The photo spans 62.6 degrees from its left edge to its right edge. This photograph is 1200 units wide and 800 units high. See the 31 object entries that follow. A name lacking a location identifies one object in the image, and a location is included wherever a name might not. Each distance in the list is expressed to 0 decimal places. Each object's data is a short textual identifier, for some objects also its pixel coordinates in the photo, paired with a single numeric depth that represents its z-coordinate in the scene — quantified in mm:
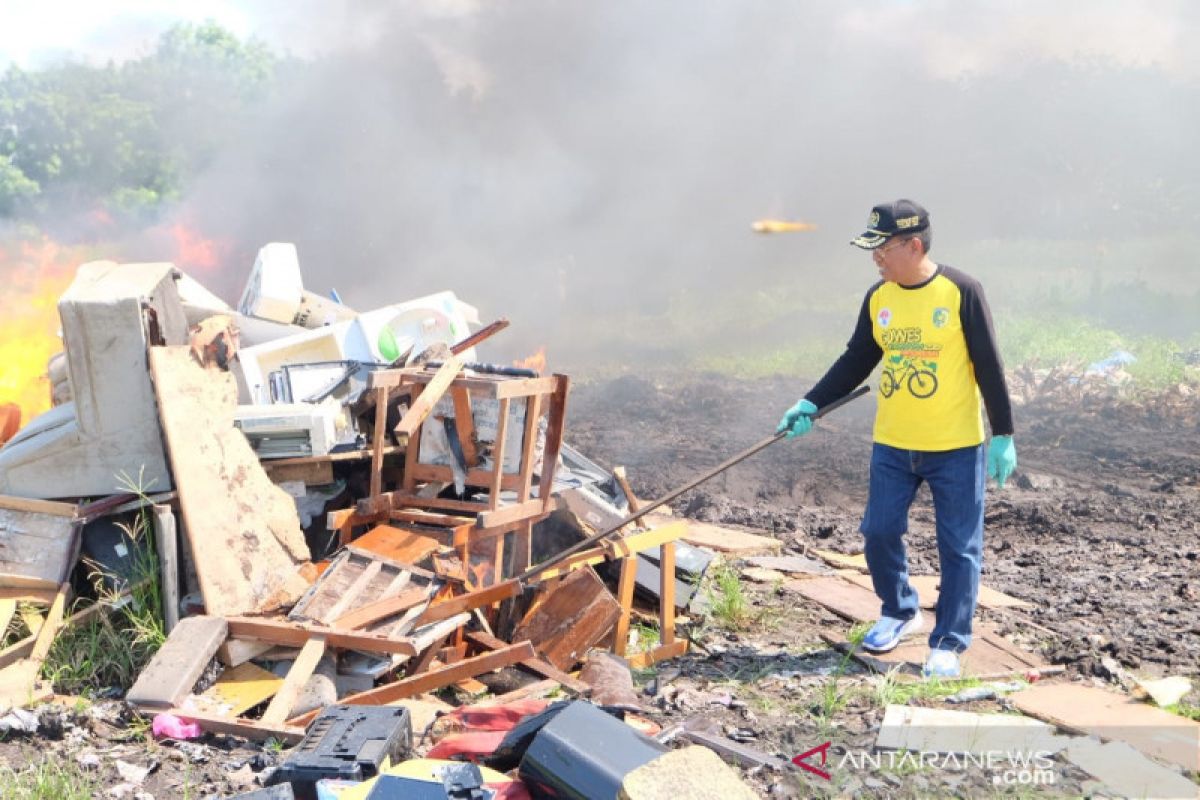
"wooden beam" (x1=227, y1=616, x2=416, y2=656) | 4105
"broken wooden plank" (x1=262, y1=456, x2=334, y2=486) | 5043
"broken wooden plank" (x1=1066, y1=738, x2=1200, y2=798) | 3088
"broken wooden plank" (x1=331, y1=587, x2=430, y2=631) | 4234
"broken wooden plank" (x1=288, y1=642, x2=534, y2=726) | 4043
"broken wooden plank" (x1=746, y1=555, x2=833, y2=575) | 6145
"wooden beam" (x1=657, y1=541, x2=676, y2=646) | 5031
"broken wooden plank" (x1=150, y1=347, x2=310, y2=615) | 4457
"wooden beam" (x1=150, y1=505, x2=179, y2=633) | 4391
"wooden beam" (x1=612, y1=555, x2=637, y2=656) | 4961
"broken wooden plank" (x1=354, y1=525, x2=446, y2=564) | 4648
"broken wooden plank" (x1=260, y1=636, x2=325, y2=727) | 3803
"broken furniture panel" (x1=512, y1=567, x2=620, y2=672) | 4797
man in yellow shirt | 4246
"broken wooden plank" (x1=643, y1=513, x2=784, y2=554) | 6520
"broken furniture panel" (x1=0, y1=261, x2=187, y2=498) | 4688
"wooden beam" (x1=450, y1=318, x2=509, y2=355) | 5496
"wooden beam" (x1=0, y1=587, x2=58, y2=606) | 4477
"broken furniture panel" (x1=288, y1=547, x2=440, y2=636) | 4273
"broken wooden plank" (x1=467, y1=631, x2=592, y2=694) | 4292
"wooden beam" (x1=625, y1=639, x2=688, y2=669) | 4844
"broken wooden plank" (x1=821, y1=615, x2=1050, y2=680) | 4383
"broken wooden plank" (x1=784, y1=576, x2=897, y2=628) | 5301
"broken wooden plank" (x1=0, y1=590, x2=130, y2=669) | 4219
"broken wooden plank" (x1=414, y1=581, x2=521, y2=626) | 4406
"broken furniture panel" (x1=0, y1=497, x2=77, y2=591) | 4527
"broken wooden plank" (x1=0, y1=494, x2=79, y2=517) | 4590
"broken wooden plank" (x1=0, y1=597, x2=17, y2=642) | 4324
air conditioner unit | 4910
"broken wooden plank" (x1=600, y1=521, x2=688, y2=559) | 5016
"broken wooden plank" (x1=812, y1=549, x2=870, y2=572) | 6348
